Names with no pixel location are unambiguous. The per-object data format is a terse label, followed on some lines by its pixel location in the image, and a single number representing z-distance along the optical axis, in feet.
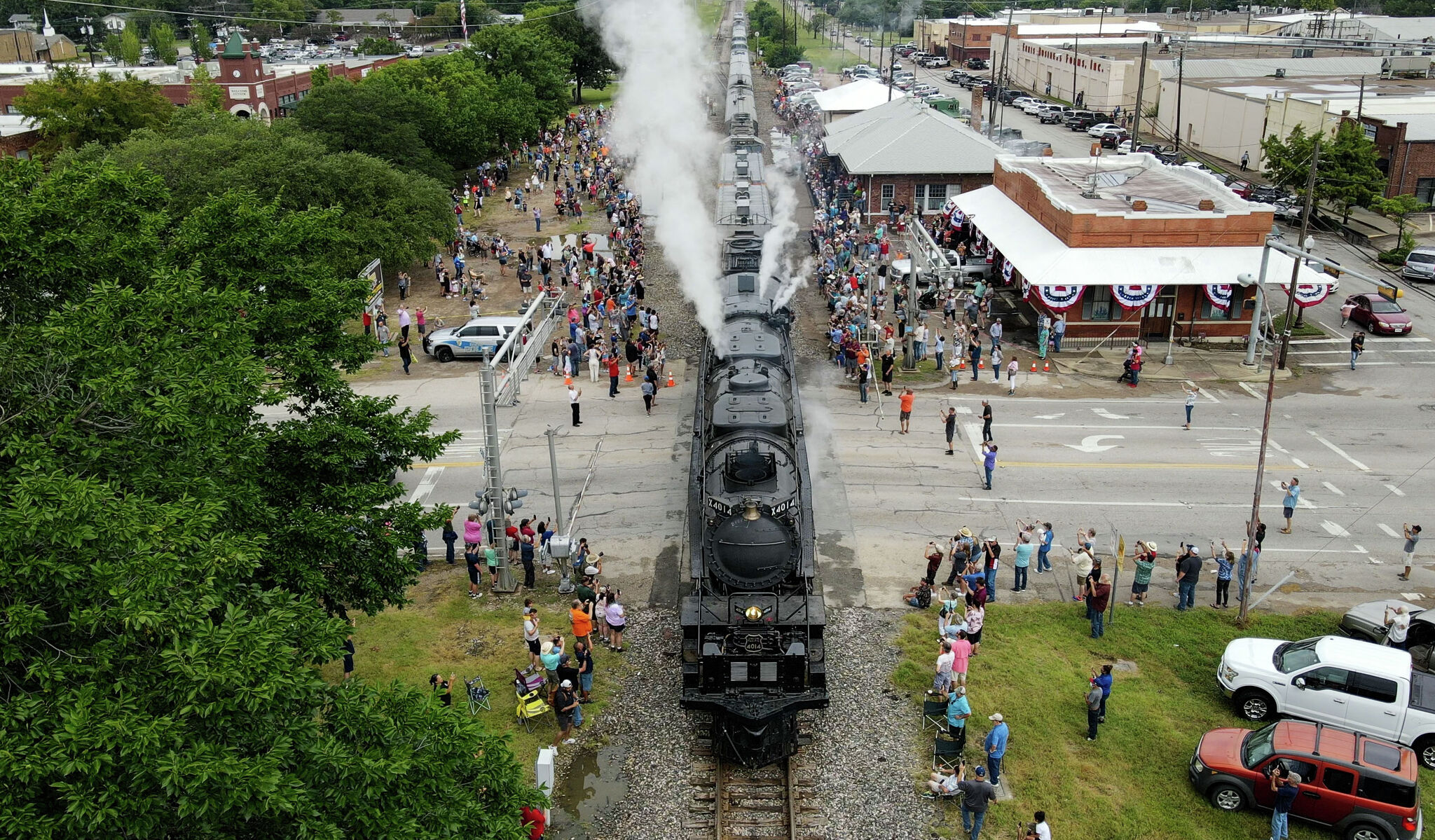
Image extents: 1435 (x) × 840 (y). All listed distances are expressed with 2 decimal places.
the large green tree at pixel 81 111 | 179.73
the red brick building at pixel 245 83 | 212.64
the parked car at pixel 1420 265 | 138.15
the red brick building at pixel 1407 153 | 165.89
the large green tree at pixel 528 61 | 247.70
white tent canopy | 223.51
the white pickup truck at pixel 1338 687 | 54.90
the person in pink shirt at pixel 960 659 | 59.36
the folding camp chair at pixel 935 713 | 57.21
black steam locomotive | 53.16
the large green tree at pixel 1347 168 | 156.04
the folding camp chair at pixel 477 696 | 59.11
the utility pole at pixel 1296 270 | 94.12
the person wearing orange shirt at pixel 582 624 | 63.21
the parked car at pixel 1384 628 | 62.59
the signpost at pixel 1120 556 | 66.80
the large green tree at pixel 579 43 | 288.71
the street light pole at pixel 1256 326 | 103.34
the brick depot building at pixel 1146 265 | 112.47
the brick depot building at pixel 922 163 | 165.07
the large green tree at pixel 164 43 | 409.90
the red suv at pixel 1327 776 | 48.70
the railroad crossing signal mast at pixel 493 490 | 68.64
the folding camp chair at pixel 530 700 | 58.59
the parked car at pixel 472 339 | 116.16
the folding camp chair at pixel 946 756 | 54.13
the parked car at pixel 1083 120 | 266.16
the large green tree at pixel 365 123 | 169.58
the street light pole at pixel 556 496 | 73.92
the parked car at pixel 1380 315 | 118.93
